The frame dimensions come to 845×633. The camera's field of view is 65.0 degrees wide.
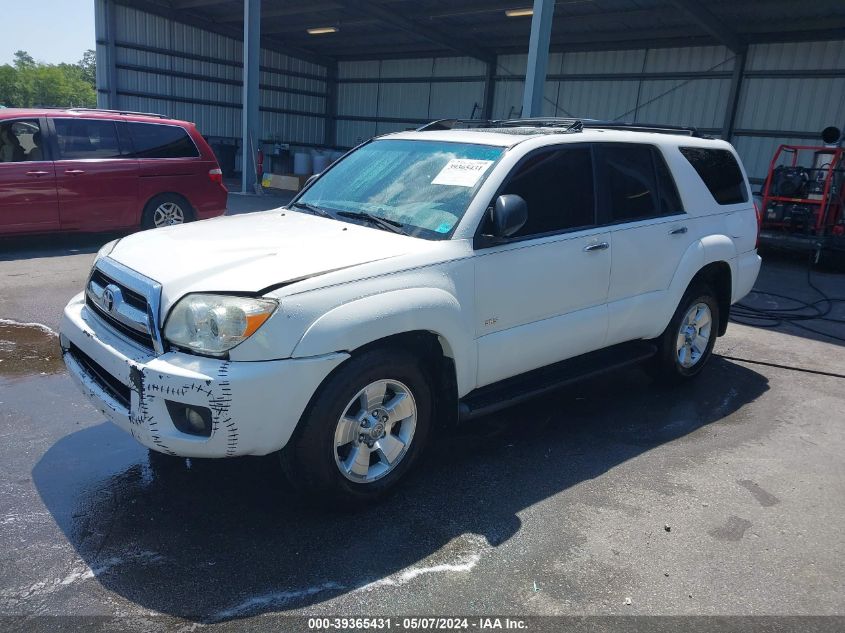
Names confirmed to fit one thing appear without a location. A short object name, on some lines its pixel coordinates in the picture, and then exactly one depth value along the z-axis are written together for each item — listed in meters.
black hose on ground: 7.42
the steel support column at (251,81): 16.94
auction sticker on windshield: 3.70
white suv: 2.81
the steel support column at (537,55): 10.84
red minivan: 8.43
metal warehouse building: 15.84
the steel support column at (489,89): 22.17
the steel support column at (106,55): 21.27
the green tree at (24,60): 114.74
